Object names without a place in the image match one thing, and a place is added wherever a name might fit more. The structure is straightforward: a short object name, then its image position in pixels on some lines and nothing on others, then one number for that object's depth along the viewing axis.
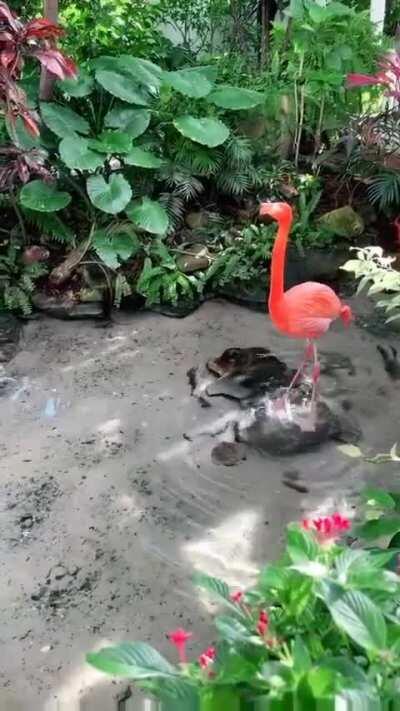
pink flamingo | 3.09
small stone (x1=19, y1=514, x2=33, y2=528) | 2.66
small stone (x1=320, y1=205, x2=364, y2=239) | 4.43
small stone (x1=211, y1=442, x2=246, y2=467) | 2.98
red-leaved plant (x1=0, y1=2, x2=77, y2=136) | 3.43
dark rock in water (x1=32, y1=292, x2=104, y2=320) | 4.05
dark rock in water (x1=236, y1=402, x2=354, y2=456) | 3.04
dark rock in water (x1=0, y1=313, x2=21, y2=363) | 3.71
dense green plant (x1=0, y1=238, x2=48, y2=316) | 4.01
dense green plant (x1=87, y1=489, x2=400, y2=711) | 1.01
